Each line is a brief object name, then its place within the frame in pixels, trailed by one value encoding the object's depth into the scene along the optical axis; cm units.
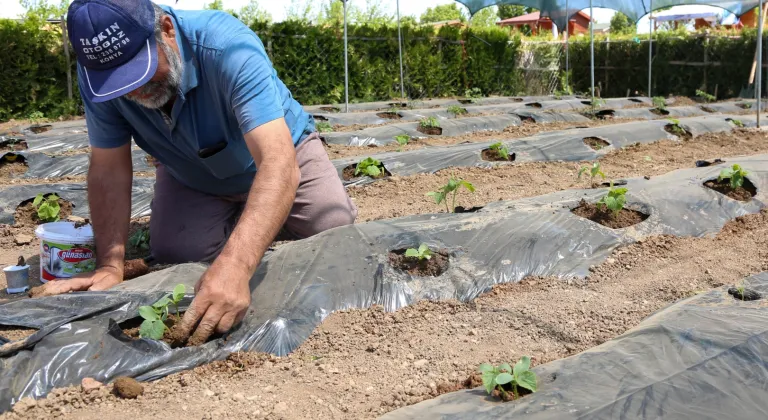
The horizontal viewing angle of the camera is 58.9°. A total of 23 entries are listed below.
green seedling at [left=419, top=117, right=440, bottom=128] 788
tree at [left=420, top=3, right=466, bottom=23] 4894
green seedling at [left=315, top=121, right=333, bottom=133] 786
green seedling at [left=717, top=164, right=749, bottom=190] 398
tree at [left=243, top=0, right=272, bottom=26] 1403
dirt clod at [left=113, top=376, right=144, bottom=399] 195
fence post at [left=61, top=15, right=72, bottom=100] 1127
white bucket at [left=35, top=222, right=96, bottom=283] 296
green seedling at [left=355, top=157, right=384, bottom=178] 528
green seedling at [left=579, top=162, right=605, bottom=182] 418
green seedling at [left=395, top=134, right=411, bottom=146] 692
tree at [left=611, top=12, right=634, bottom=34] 3692
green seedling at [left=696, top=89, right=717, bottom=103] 1439
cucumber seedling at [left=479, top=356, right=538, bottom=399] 172
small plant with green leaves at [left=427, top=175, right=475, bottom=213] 361
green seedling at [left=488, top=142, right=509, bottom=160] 589
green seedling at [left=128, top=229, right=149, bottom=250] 374
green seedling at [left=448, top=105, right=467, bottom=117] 1005
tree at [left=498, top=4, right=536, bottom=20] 4876
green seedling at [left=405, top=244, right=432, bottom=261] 267
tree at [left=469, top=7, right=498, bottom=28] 3962
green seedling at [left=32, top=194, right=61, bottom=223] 425
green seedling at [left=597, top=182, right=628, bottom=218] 335
